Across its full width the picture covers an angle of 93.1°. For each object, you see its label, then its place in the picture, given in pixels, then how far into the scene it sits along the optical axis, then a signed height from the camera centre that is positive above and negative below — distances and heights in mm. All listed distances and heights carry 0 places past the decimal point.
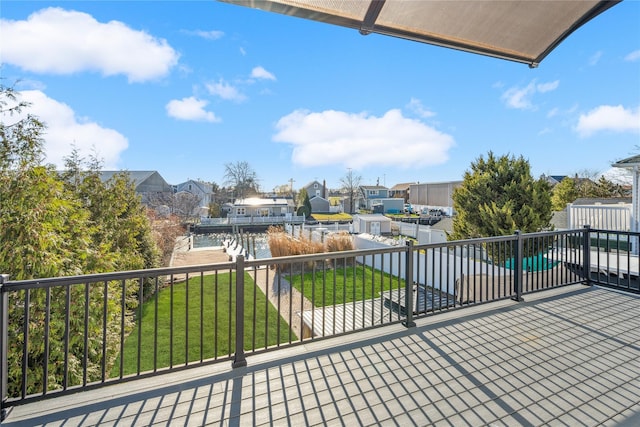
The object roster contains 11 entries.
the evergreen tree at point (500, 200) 7301 +400
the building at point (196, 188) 37581 +3286
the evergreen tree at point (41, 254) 2607 -393
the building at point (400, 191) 51250 +4122
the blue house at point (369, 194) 48575 +3451
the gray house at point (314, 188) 49284 +4382
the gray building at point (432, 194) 35000 +2719
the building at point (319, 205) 45125 +1484
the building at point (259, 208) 34781 +768
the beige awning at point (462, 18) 1986 +1468
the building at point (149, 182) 31320 +3533
